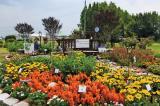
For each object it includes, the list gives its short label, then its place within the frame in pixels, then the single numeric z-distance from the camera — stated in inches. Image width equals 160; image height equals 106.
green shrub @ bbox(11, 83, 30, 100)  123.3
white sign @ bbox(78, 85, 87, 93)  108.2
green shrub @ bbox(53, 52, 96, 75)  147.1
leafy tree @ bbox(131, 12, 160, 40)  1002.8
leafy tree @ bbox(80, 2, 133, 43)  683.1
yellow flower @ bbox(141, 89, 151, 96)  107.5
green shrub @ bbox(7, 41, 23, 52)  464.3
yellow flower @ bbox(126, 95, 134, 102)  103.5
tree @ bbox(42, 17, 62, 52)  705.5
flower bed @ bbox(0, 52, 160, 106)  105.6
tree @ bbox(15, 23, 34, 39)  776.9
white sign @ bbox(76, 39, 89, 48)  386.4
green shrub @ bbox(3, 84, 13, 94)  135.6
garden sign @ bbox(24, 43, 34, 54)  392.2
